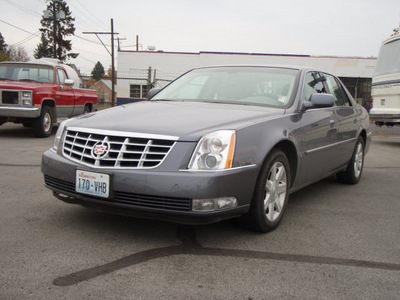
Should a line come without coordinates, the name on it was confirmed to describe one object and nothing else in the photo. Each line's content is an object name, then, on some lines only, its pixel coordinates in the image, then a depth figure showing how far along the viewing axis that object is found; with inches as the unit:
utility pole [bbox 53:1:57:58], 1380.4
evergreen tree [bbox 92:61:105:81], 4980.6
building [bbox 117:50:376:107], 1267.2
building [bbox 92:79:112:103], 3363.7
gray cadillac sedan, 116.0
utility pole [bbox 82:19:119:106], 1215.9
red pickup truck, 381.1
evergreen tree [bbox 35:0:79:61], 2319.1
